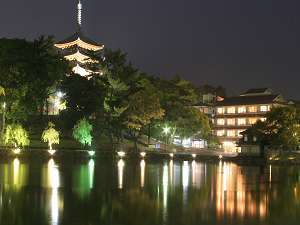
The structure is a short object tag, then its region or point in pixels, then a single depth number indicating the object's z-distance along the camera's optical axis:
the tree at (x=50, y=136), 54.84
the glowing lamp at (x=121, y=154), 56.50
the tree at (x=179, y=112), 76.31
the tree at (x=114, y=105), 63.62
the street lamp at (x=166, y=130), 75.31
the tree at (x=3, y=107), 48.03
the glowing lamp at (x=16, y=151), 47.16
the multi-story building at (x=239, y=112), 97.50
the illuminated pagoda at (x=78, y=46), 94.66
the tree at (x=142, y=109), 64.50
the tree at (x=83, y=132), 58.73
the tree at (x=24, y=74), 49.47
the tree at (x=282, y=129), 64.19
